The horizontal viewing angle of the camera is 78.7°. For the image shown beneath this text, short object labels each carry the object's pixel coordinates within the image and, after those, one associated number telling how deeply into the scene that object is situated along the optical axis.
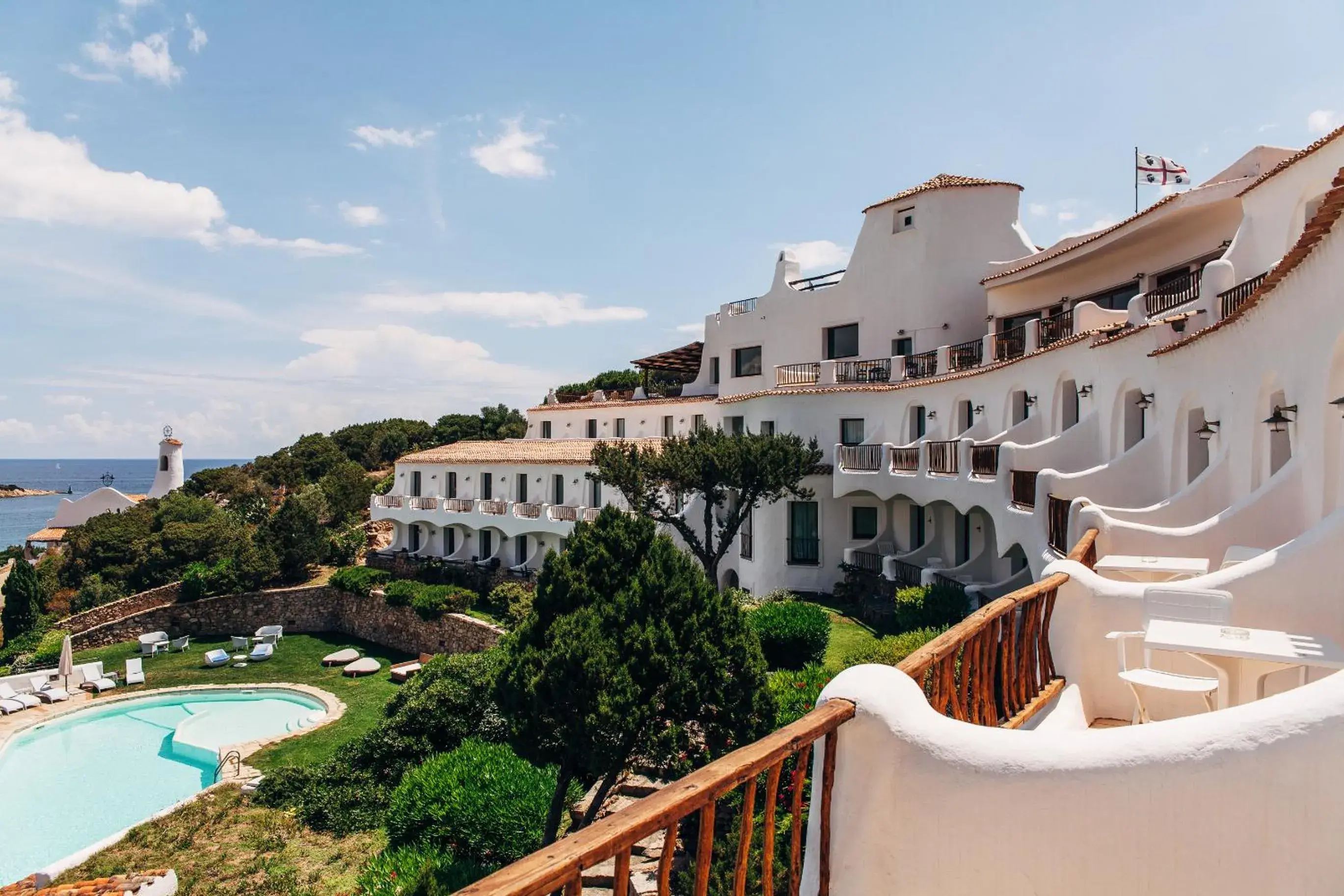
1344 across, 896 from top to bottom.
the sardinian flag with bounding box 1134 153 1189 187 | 22.81
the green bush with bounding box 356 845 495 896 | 11.36
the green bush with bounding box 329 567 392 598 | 37.97
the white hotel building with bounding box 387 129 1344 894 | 3.23
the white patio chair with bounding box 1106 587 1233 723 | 6.02
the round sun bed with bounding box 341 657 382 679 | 31.05
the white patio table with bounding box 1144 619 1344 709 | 5.13
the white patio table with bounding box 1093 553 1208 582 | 8.21
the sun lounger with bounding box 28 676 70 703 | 28.12
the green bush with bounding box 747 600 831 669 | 18.61
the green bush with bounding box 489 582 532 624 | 30.66
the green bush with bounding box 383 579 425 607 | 35.09
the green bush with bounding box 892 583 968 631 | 18.27
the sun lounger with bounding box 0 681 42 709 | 27.14
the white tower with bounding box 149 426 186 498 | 65.19
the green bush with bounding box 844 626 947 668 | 14.82
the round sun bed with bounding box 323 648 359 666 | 32.88
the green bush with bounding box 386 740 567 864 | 13.39
